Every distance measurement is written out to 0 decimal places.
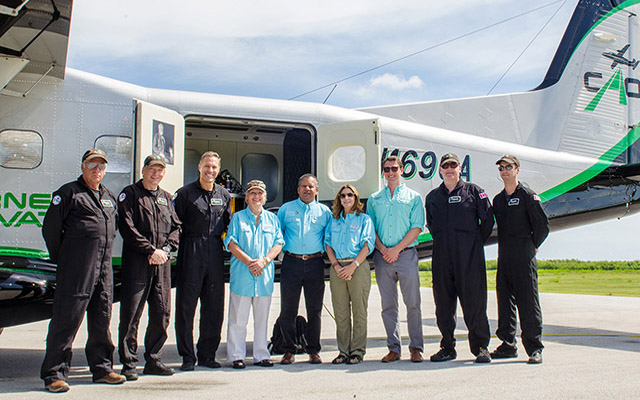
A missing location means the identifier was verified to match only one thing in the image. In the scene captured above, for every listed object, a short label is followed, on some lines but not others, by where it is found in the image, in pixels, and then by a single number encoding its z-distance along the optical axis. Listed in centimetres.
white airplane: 586
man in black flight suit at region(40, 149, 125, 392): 440
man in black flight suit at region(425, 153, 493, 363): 546
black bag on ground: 598
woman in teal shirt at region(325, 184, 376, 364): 545
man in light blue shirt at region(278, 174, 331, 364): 546
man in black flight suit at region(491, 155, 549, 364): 543
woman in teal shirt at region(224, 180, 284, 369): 529
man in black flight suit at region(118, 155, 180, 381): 476
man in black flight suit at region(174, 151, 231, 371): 518
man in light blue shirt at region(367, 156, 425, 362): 556
